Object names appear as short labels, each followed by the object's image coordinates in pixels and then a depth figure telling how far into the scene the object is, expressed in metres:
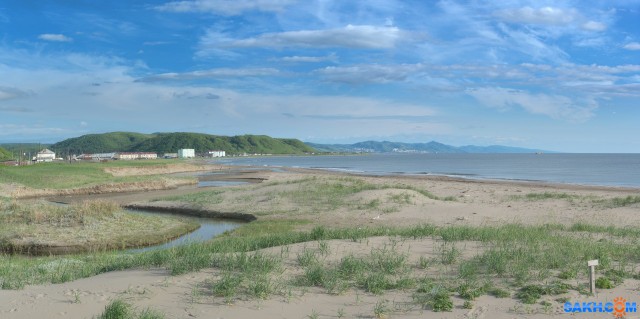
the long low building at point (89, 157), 185.62
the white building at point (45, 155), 154.25
